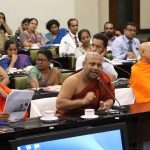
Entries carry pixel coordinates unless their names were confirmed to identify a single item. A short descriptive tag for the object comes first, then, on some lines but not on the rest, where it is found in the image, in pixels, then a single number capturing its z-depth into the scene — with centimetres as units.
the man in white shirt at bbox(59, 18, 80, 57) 1088
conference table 393
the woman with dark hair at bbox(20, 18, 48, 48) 1252
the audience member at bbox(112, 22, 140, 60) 1051
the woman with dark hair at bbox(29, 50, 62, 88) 721
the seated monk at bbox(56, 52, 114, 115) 474
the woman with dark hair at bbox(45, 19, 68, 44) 1311
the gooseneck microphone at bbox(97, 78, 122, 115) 495
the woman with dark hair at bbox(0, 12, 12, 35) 1371
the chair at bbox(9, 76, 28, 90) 716
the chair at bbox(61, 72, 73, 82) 752
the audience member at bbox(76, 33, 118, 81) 670
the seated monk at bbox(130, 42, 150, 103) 620
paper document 412
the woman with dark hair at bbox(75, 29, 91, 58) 877
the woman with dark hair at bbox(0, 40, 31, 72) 879
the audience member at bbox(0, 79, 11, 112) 517
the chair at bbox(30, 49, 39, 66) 1033
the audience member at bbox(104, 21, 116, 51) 1234
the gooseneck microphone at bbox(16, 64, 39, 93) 628
